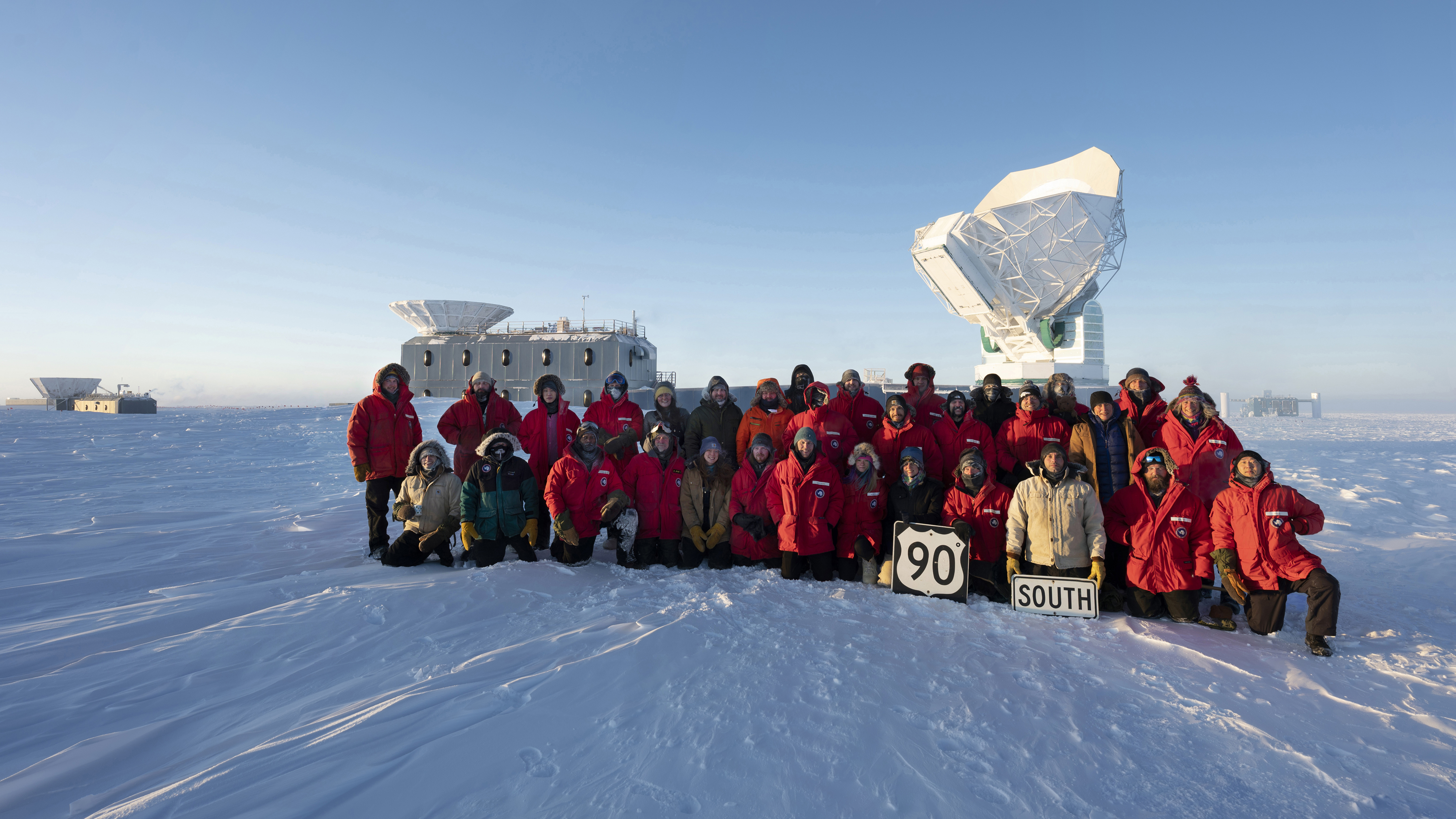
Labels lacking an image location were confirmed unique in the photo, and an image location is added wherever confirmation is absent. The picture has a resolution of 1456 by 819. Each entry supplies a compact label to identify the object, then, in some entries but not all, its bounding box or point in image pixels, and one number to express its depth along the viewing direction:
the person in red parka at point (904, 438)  5.62
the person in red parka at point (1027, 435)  5.43
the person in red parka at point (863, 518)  5.19
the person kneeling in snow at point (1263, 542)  3.99
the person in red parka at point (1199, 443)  4.80
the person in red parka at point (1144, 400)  5.48
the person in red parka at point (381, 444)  5.84
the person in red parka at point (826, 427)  5.84
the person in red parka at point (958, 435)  5.58
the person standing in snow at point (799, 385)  6.63
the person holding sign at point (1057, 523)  4.52
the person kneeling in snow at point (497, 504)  5.34
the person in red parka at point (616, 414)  6.27
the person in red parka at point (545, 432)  6.24
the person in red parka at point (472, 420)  6.28
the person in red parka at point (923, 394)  6.44
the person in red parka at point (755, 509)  5.45
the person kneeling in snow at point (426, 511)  5.38
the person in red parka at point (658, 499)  5.61
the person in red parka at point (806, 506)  5.19
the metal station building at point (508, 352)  37.34
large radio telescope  20.98
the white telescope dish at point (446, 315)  40.00
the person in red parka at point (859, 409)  6.46
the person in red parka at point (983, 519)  4.85
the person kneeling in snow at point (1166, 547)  4.34
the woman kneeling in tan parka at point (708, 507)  5.59
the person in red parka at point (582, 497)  5.42
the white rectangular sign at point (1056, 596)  4.29
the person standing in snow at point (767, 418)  6.20
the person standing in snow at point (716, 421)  6.35
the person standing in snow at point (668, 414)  6.26
